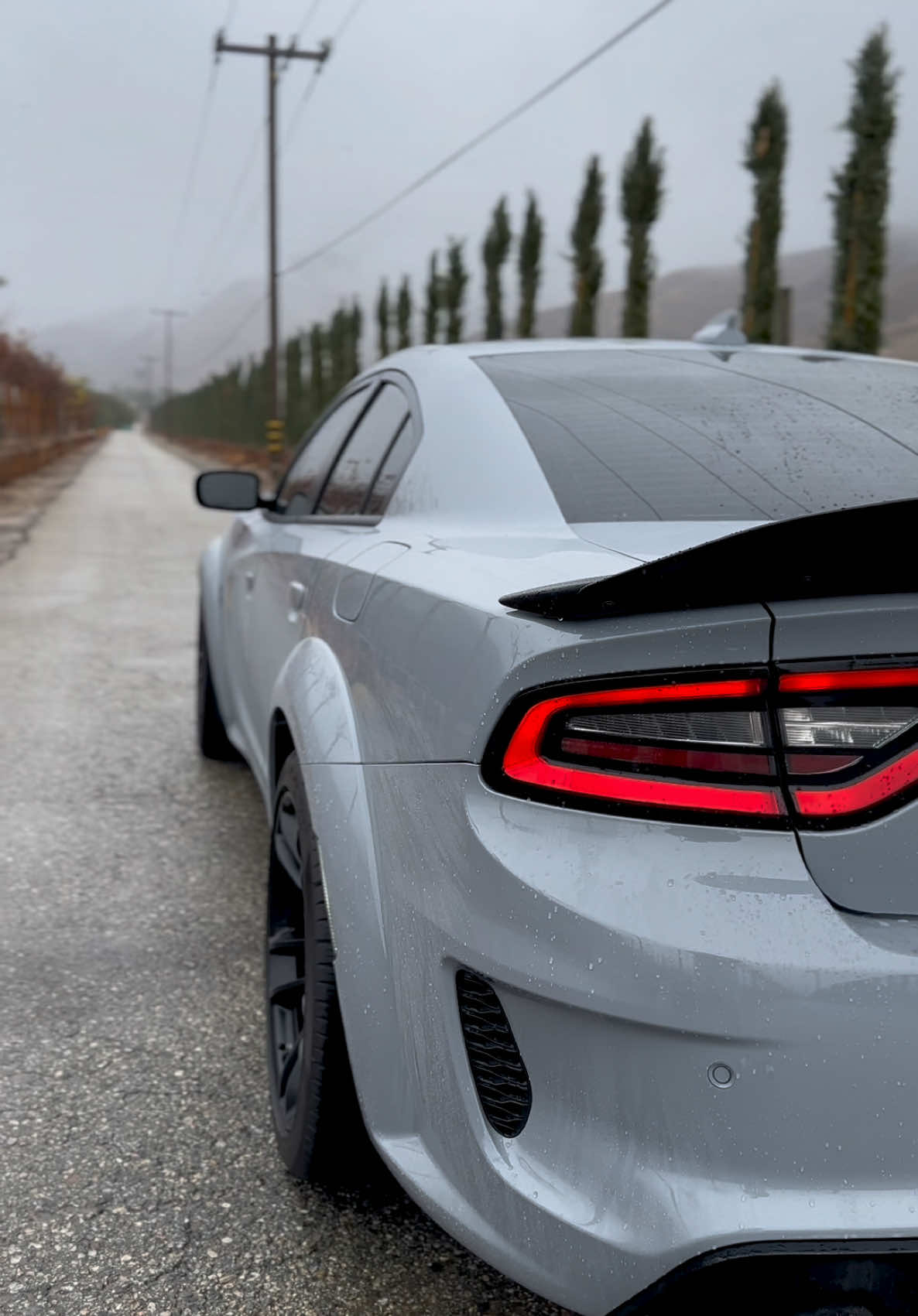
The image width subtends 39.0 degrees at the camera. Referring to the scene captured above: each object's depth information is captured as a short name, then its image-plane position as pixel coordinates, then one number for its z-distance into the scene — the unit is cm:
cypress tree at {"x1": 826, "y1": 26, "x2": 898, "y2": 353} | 2300
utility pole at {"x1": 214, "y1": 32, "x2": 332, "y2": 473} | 2958
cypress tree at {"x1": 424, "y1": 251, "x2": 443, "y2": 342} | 4125
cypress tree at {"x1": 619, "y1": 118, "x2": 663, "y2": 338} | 2944
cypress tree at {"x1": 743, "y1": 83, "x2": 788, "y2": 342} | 2583
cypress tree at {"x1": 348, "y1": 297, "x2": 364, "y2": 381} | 4750
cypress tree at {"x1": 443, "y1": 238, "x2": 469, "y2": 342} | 4028
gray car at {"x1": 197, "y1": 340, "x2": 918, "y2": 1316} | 129
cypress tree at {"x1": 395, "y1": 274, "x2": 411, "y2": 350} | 4481
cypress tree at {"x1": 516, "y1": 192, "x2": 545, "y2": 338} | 3625
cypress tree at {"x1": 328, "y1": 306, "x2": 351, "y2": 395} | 4788
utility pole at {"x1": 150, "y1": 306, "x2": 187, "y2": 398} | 9812
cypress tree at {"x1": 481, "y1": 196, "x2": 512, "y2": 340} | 3781
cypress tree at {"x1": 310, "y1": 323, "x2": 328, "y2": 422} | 4784
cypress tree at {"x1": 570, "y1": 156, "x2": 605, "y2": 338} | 3195
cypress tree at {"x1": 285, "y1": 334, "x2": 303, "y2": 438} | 5269
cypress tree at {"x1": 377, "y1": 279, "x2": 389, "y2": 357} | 4622
